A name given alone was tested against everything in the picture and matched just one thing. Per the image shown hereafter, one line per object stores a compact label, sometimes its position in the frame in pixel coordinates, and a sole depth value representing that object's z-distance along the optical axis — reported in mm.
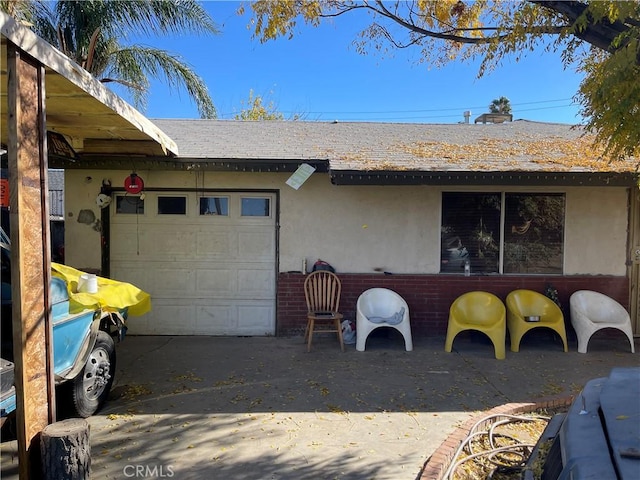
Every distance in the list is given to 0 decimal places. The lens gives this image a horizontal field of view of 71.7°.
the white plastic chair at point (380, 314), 6203
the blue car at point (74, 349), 3492
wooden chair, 6699
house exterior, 6988
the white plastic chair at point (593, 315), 6199
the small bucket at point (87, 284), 4281
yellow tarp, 4049
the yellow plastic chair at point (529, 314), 6230
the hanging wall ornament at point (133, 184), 6945
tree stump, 2930
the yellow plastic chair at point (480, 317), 5984
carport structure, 2889
